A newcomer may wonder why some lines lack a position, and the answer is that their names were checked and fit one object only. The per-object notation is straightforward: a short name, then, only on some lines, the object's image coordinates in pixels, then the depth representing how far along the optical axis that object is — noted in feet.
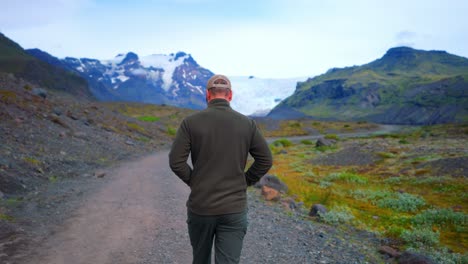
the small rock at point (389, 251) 31.09
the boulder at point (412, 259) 26.82
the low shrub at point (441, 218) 45.06
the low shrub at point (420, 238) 35.24
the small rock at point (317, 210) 43.73
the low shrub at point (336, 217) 41.84
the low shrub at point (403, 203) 53.16
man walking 15.69
